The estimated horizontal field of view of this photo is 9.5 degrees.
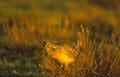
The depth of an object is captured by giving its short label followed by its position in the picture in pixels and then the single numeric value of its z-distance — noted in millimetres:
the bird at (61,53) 9278
